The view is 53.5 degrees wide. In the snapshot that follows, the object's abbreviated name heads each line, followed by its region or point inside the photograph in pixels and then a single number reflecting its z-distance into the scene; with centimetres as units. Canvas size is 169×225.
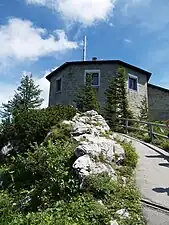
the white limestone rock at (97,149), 436
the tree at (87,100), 1222
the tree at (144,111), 1401
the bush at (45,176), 372
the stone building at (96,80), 1553
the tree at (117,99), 1268
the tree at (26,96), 1644
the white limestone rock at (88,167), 383
